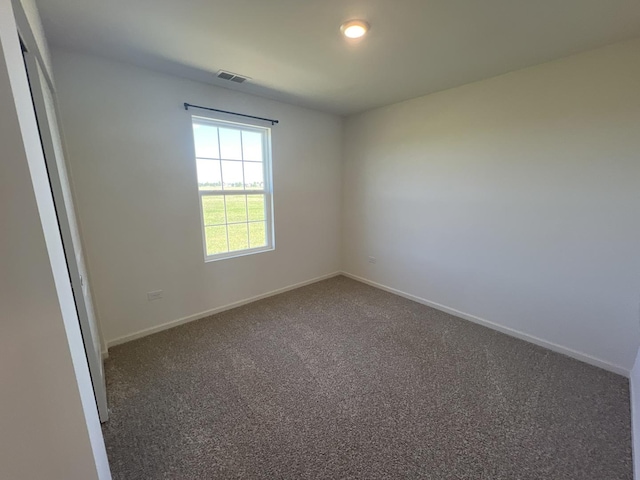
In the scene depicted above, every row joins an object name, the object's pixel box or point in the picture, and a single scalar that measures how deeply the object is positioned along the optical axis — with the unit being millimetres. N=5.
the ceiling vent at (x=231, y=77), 2387
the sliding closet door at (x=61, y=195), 1271
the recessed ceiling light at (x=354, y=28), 1626
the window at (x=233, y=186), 2826
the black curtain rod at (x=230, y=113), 2512
